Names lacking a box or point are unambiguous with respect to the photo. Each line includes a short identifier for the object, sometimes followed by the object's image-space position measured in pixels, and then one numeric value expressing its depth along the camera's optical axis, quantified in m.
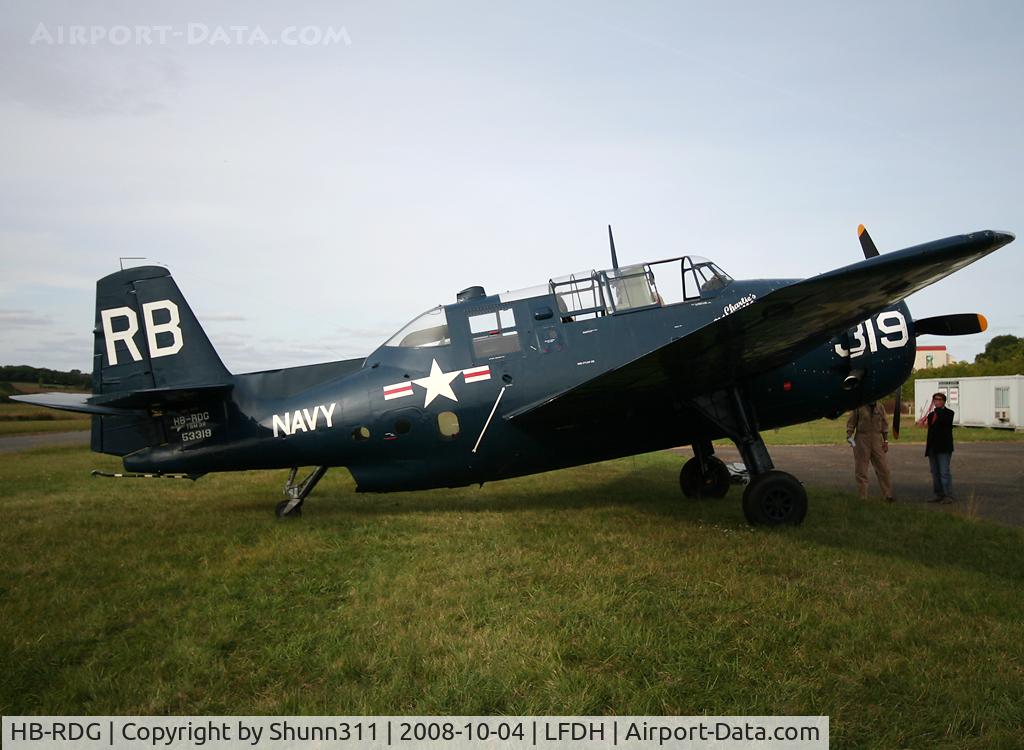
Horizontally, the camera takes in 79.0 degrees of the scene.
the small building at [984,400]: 26.34
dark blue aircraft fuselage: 7.68
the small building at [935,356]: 96.88
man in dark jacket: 9.48
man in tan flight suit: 9.20
